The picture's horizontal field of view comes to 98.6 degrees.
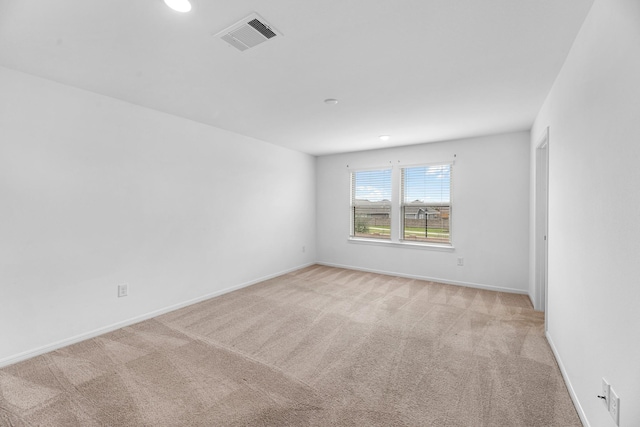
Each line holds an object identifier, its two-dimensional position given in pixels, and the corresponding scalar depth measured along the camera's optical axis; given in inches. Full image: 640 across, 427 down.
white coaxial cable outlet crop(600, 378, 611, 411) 55.0
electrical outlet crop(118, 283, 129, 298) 120.6
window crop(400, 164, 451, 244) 194.1
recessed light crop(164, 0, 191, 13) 61.5
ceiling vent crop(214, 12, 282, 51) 68.3
